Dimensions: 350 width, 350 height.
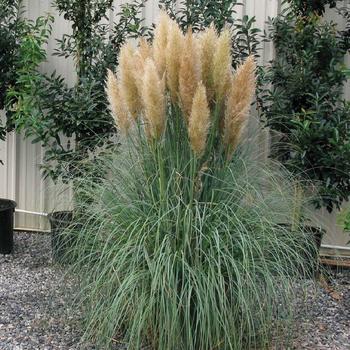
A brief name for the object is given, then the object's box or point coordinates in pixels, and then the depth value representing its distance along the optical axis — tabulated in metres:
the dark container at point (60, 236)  3.42
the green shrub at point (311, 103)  4.36
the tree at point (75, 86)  4.72
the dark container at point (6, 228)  5.19
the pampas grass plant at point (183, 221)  2.85
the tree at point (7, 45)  5.19
